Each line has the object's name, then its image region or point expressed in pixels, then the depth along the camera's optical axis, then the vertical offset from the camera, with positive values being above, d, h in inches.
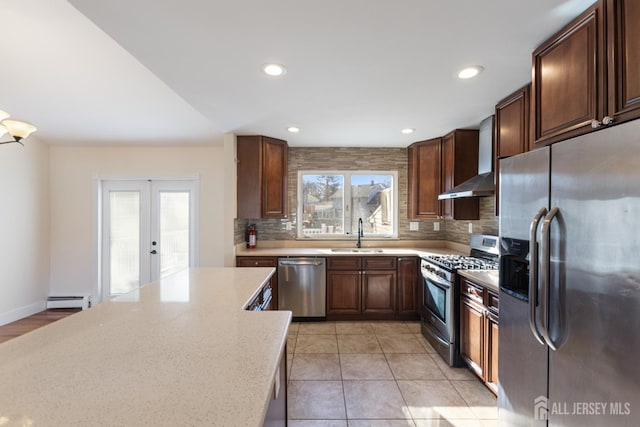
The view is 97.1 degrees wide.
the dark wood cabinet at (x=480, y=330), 80.5 -36.7
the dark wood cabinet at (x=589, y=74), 42.0 +24.2
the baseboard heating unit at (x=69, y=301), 164.7 -52.9
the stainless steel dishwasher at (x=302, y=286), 137.9 -36.5
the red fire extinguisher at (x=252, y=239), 154.6 -15.0
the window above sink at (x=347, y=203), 165.0 +5.2
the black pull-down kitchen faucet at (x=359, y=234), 159.8 -12.6
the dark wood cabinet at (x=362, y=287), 140.4 -37.5
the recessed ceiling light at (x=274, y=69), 71.1 +36.6
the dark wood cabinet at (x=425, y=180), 142.0 +16.7
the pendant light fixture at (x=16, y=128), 86.6 +26.2
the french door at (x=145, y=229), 168.4 -10.5
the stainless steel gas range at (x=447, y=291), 100.3 -30.5
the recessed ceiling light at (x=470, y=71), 72.0 +36.9
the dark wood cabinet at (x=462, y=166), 127.3 +21.2
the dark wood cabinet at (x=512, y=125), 81.1 +26.7
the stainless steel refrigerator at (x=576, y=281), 37.3 -10.8
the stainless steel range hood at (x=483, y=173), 100.9 +15.0
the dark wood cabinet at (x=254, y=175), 137.5 +17.9
